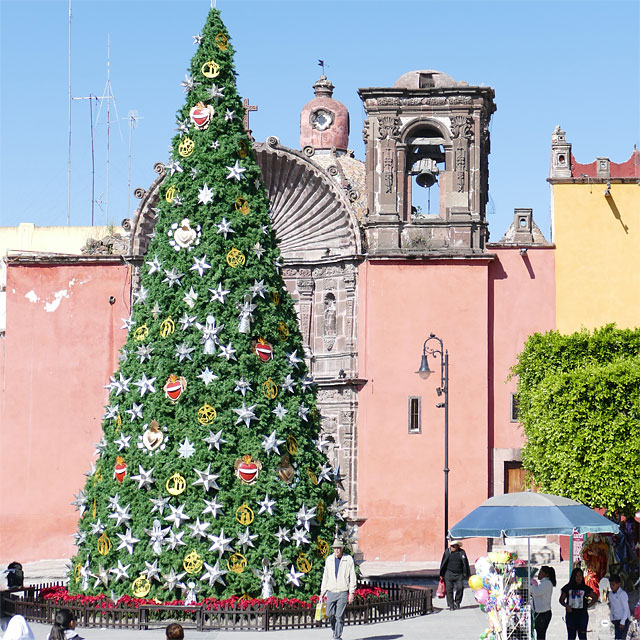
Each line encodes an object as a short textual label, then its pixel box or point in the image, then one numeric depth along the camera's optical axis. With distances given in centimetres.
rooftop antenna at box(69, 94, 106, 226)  3909
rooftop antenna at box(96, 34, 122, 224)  3947
